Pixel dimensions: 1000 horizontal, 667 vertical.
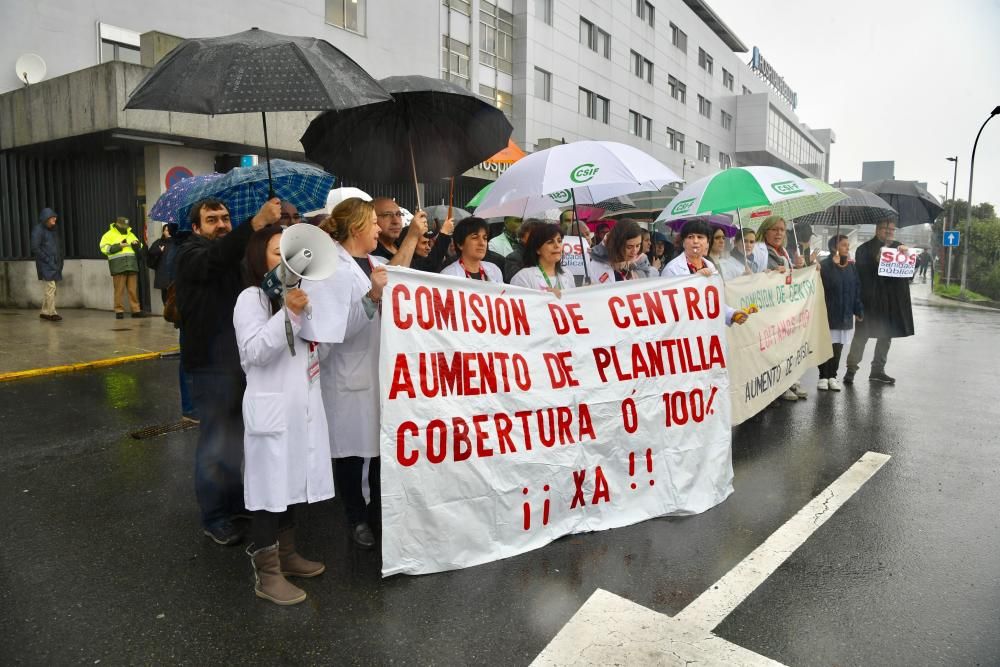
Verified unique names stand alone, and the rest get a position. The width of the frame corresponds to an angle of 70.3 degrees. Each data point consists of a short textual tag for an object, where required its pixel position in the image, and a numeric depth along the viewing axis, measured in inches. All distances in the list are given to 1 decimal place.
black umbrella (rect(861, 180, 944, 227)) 401.0
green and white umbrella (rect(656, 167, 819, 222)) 228.7
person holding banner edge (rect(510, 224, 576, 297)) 185.8
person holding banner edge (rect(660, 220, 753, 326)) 216.9
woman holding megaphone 119.0
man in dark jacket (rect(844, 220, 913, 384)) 327.9
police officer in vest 499.2
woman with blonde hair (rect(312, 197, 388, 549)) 139.3
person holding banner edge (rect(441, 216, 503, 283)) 172.7
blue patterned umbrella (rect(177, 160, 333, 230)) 180.2
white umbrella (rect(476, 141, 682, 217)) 187.2
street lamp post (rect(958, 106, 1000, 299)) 1088.8
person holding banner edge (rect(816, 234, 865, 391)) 315.9
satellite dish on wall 526.9
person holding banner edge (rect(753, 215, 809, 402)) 285.7
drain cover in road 229.8
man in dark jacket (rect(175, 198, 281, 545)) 143.8
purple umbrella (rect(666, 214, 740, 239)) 294.2
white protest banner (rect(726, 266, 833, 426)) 226.2
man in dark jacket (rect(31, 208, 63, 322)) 482.3
